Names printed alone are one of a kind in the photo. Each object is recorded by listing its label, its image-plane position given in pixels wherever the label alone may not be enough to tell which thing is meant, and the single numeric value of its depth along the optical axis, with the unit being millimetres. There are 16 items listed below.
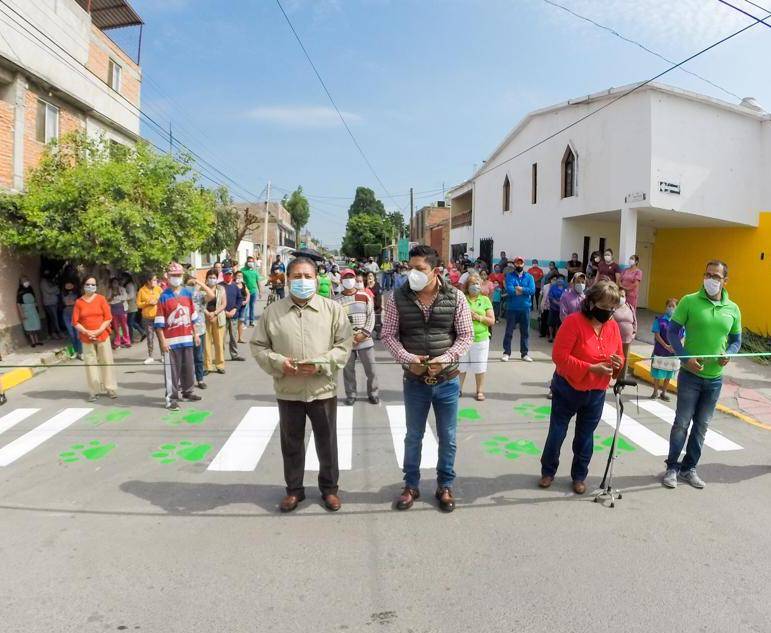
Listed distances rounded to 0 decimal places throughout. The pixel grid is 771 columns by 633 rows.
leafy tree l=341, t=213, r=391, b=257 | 63938
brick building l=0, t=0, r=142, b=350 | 11570
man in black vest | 4129
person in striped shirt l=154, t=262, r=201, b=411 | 7320
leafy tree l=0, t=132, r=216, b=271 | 10711
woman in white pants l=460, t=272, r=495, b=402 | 7527
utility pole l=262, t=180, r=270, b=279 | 38612
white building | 12672
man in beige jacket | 4109
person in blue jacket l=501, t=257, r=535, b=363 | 9914
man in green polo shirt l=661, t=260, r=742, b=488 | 4648
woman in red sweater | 4273
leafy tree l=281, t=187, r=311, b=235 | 69188
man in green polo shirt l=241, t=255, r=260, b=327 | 14664
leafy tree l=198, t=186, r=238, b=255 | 25906
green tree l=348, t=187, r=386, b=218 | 80875
